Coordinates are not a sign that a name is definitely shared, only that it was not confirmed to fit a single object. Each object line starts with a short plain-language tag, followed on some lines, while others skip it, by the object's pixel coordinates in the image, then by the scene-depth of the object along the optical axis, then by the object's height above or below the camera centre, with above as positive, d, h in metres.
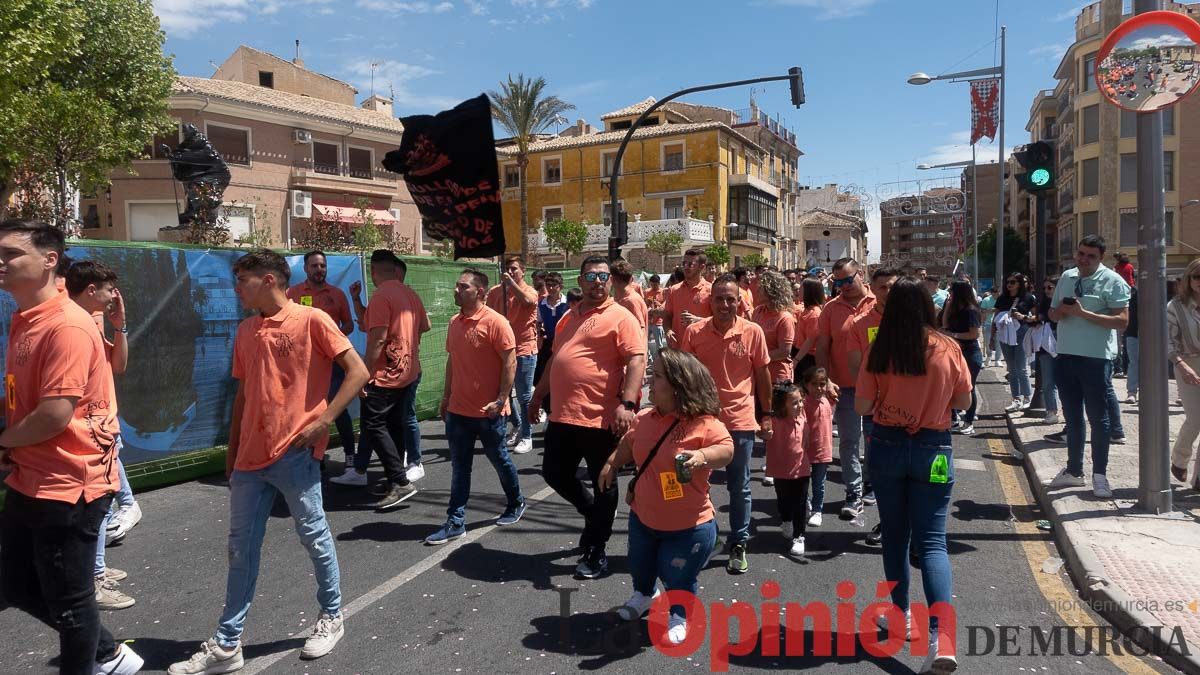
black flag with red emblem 6.05 +0.99
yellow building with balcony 46.56 +7.30
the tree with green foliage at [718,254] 38.94 +2.08
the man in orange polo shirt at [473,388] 5.38 -0.59
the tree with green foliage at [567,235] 41.22 +3.40
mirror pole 5.43 -0.31
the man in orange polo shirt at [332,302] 6.97 +0.03
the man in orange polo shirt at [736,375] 4.84 -0.49
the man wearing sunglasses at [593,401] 4.68 -0.60
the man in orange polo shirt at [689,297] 8.16 +0.00
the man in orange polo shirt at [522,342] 8.40 -0.46
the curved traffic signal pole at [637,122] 15.44 +3.62
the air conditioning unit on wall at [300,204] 34.91 +4.50
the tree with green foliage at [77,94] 14.15 +5.14
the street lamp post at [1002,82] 18.48 +4.97
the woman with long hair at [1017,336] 10.40 -0.64
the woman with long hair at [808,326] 6.51 -0.28
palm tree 40.38 +9.73
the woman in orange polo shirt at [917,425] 3.65 -0.63
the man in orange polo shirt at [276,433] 3.59 -0.58
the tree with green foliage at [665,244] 41.78 +2.82
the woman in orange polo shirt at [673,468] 3.74 -0.81
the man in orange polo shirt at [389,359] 6.21 -0.43
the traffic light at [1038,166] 8.01 +1.23
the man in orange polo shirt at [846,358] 5.83 -0.50
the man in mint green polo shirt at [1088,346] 5.91 -0.46
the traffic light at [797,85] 16.05 +4.25
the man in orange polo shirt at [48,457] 2.99 -0.55
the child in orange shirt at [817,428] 5.50 -0.94
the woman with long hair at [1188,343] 5.93 -0.45
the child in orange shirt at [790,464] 5.20 -1.12
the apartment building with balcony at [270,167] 31.77 +6.23
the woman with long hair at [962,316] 7.84 -0.27
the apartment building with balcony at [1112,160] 43.53 +7.06
